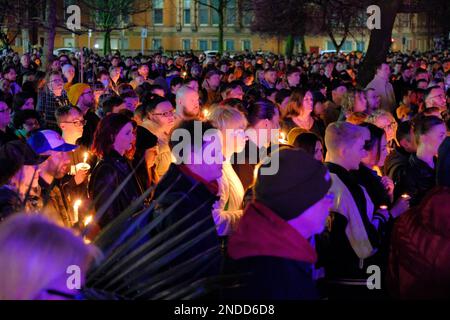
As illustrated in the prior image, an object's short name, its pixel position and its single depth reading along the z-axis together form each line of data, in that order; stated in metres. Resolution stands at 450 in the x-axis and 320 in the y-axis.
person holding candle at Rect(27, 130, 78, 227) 5.32
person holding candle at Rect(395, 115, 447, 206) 6.38
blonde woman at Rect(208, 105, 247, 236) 5.94
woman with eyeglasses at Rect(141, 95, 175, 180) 7.22
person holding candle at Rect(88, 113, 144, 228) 5.25
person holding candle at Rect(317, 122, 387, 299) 4.82
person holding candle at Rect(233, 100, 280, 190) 6.54
